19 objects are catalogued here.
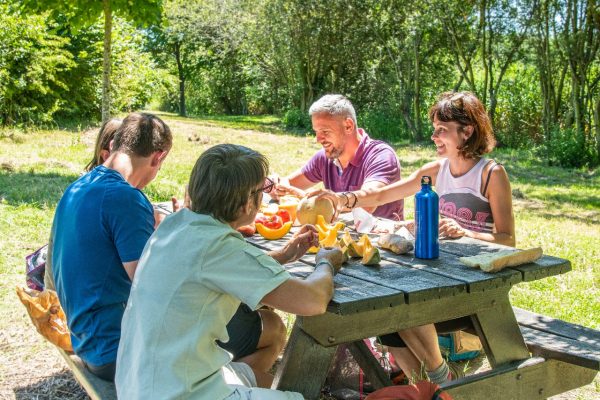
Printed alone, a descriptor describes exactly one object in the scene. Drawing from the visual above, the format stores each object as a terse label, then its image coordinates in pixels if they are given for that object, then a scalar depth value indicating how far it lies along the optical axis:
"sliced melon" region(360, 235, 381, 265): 2.91
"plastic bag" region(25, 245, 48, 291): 3.91
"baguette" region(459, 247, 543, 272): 2.82
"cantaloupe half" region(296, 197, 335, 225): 3.61
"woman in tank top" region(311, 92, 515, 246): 3.74
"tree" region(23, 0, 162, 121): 9.31
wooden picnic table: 2.60
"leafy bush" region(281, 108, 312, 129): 21.67
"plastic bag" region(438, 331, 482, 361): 3.99
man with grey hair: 4.51
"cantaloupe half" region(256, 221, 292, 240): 3.47
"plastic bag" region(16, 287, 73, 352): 3.23
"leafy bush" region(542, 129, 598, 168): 13.06
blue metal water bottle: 2.88
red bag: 2.49
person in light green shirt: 2.24
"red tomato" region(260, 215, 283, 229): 3.52
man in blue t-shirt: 2.79
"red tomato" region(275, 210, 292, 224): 3.69
